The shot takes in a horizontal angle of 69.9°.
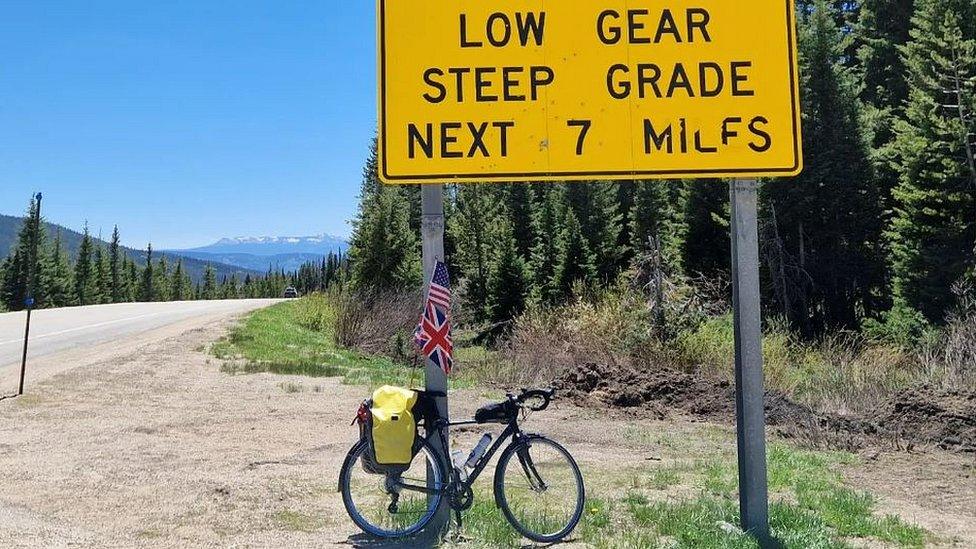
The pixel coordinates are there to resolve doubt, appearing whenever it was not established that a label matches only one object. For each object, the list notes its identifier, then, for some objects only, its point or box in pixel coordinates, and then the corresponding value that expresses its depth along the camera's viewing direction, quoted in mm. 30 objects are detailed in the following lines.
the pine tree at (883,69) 34906
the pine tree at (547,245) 42772
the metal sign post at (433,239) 4906
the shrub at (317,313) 25891
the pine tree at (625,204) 57156
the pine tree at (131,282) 103812
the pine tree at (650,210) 49312
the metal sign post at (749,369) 4703
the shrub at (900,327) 23953
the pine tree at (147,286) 106688
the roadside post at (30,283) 10016
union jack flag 4879
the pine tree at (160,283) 109338
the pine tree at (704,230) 38750
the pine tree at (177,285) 118312
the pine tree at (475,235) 45238
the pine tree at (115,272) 98956
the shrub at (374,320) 21641
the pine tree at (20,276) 67125
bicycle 4711
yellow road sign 4871
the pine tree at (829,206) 33531
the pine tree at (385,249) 35938
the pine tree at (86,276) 87375
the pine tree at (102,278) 93000
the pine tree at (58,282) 76812
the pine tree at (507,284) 37500
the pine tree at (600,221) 47438
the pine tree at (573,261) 40812
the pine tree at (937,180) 24484
